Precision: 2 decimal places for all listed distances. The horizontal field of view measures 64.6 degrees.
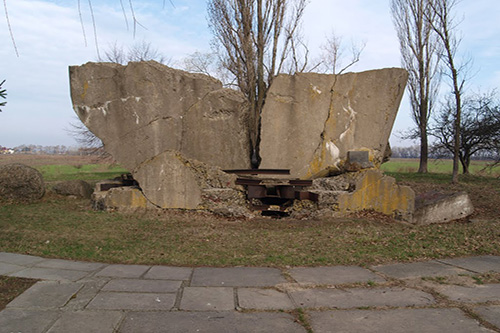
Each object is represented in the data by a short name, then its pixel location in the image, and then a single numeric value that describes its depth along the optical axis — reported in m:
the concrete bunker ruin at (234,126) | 8.30
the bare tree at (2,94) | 5.54
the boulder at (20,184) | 9.54
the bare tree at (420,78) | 21.14
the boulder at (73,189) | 10.66
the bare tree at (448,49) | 12.29
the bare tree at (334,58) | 21.75
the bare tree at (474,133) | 16.27
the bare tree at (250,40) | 15.98
